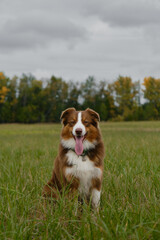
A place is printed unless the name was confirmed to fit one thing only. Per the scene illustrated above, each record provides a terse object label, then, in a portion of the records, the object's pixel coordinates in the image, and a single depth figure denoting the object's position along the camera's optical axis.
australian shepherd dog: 3.30
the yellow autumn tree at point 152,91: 57.53
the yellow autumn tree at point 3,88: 51.91
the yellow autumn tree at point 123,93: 53.88
